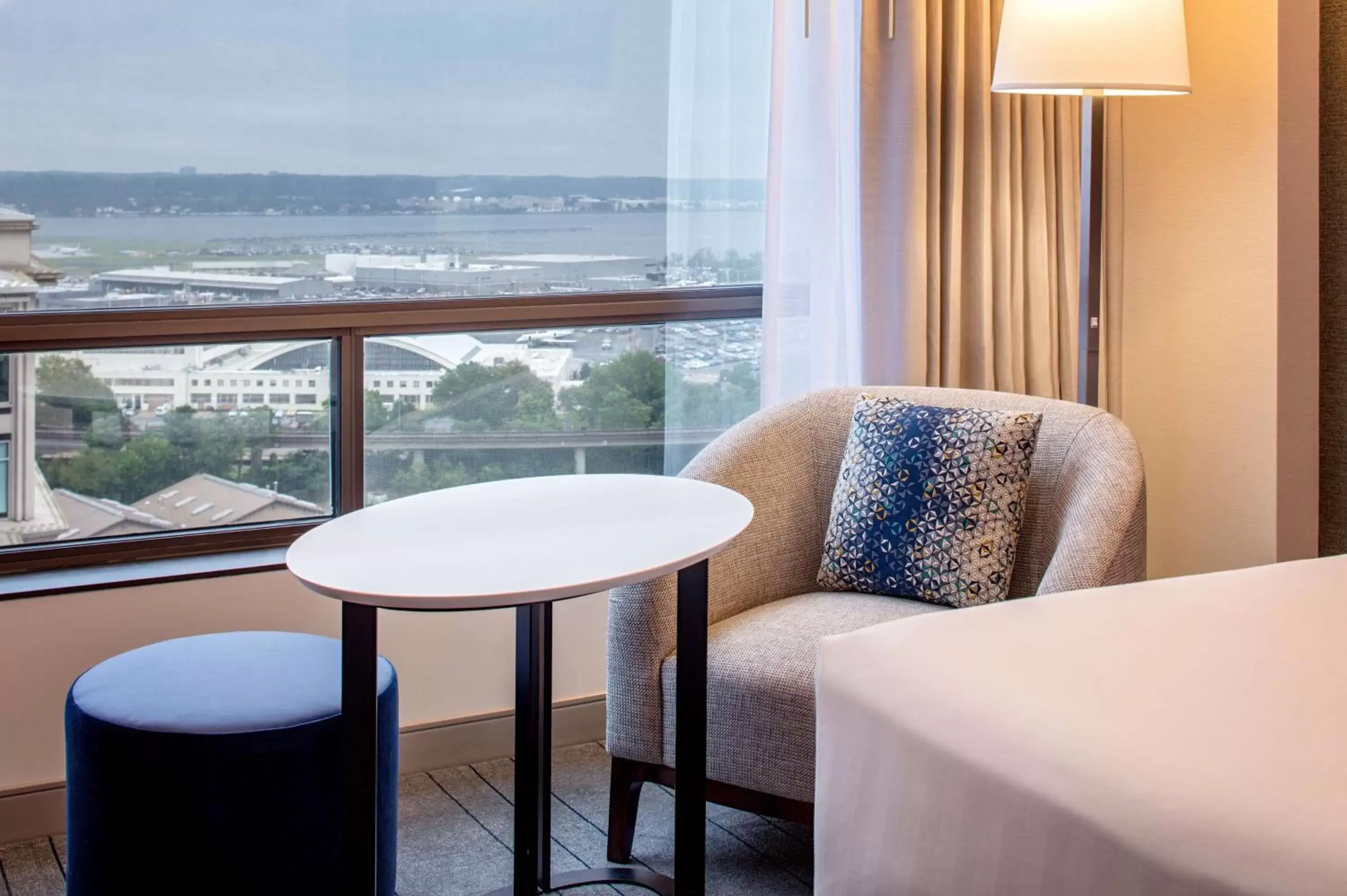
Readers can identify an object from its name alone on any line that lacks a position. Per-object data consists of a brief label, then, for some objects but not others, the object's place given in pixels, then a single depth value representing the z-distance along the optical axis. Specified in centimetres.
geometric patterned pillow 258
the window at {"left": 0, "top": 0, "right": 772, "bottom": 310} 274
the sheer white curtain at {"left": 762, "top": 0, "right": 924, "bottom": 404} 318
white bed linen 127
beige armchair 235
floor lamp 276
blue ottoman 201
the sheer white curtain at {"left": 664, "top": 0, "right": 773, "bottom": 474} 316
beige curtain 321
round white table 164
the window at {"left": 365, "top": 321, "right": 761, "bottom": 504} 310
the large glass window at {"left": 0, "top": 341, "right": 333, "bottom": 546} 279
